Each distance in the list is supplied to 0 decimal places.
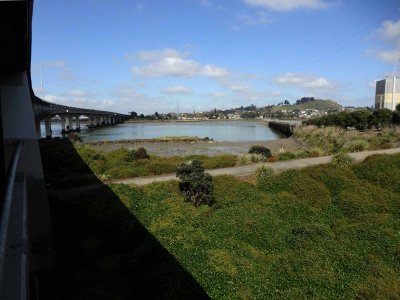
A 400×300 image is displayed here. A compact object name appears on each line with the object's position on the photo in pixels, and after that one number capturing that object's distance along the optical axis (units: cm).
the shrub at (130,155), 3089
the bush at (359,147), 3228
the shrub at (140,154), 3267
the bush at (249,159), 2727
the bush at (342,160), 2414
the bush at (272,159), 2848
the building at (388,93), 8625
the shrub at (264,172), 2205
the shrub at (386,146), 3340
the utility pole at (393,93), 7825
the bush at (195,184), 1902
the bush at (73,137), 5728
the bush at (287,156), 2923
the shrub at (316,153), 3046
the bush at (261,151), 3099
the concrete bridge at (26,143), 750
